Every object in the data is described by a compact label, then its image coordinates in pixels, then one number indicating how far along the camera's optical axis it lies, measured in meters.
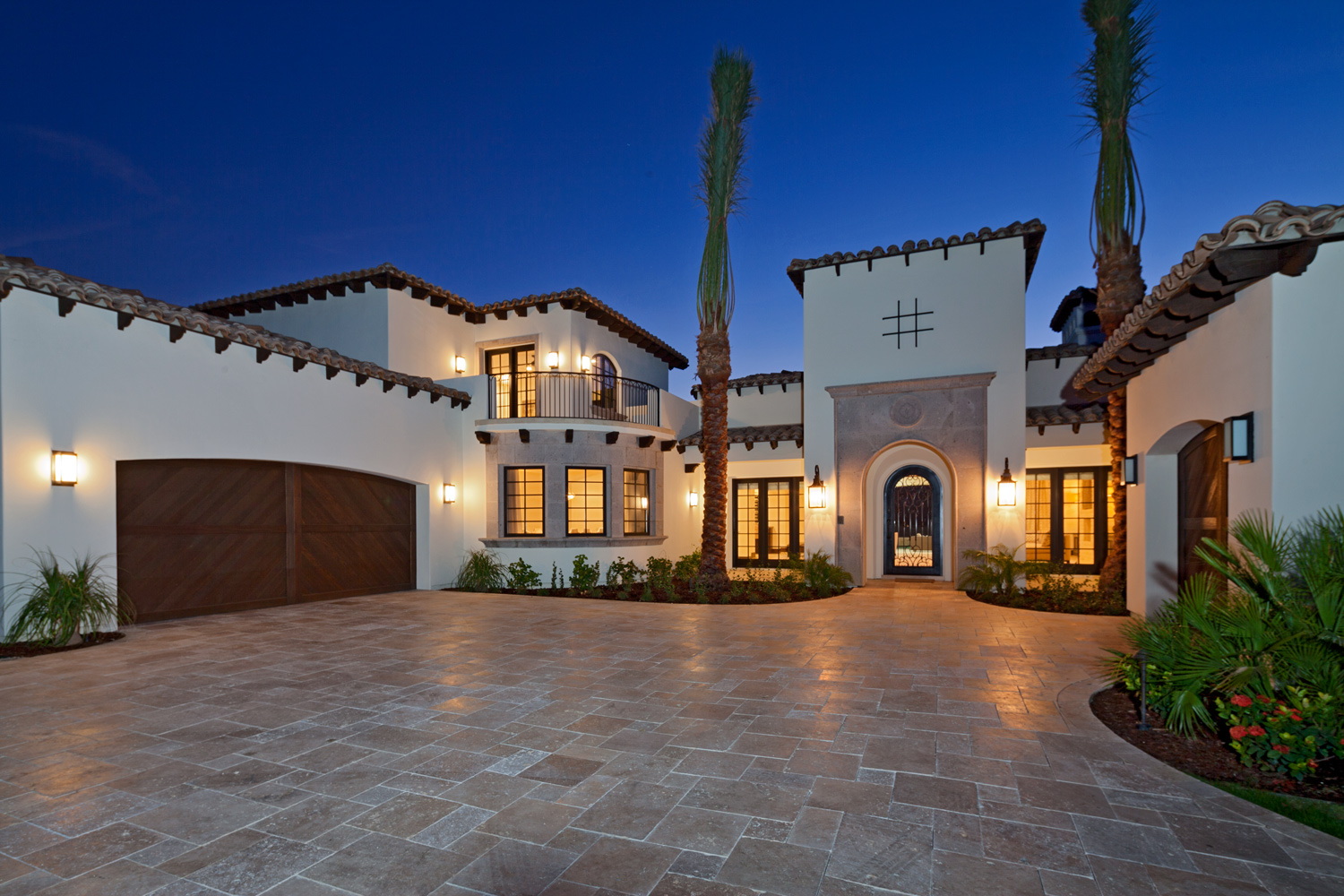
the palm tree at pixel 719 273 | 12.11
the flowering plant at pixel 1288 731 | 3.58
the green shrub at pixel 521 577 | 13.57
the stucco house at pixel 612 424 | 5.88
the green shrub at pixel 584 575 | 13.38
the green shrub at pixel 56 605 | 7.33
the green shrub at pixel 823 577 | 12.28
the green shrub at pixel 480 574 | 13.51
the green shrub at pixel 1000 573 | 11.12
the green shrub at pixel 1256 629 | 3.81
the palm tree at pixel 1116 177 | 10.31
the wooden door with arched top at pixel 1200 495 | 7.00
